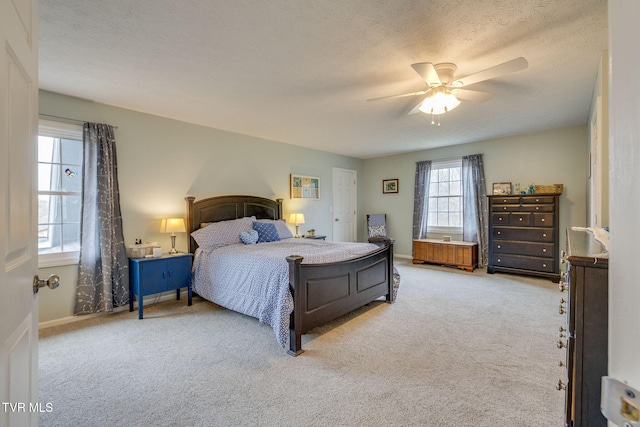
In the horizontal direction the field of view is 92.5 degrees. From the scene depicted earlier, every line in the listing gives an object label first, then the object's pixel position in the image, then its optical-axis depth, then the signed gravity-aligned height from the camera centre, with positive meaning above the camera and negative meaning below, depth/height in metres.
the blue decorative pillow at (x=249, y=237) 4.16 -0.31
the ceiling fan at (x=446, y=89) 2.34 +1.09
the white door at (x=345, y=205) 6.87 +0.24
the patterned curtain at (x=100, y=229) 3.38 -0.17
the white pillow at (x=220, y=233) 3.96 -0.25
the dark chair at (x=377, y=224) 7.09 -0.22
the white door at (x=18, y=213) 0.82 +0.00
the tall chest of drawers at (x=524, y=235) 4.70 -0.31
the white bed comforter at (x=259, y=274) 2.72 -0.62
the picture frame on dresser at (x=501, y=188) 5.41 +0.49
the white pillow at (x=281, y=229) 4.77 -0.22
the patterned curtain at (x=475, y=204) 5.66 +0.22
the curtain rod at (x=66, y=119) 3.17 +1.02
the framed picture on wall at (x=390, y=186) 7.01 +0.69
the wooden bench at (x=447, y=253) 5.55 -0.71
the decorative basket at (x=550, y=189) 4.81 +0.43
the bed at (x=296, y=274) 2.64 -0.61
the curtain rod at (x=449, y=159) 6.04 +1.14
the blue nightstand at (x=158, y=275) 3.42 -0.71
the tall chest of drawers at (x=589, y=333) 1.01 -0.39
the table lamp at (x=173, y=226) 3.83 -0.15
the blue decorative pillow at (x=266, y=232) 4.42 -0.25
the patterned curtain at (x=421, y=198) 6.42 +0.37
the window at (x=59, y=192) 3.21 +0.23
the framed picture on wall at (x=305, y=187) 5.84 +0.56
